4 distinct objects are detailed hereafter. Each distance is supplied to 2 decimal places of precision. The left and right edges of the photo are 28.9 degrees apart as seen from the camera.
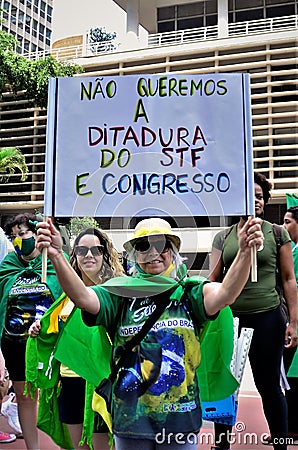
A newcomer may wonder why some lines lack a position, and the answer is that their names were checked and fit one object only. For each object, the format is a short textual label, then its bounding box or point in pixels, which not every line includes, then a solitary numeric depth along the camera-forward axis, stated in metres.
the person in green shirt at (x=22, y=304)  3.83
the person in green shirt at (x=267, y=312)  3.54
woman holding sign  2.32
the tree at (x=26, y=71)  20.62
